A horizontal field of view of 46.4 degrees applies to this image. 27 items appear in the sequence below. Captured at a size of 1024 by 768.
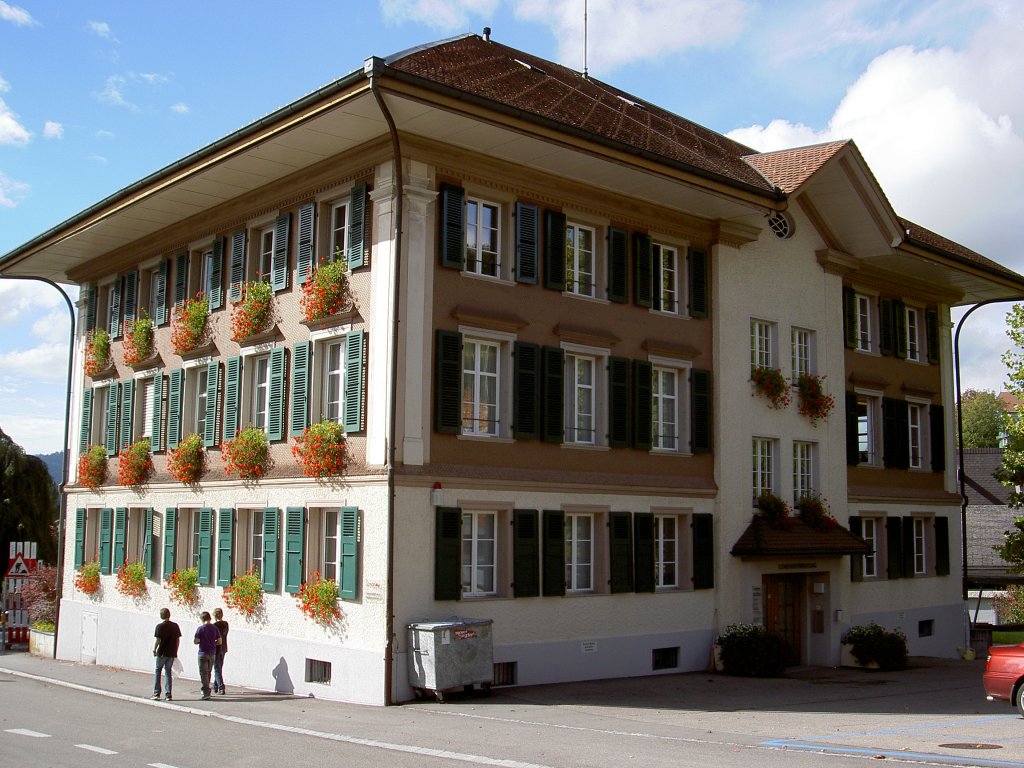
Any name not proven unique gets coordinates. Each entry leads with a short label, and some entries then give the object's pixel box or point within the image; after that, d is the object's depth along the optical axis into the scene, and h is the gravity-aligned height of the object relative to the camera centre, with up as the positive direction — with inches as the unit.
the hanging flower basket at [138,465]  981.2 +47.3
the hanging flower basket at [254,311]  848.9 +151.1
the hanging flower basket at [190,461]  906.1 +47.2
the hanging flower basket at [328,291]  768.9 +150.7
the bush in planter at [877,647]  970.7 -94.8
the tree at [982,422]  3088.1 +284.4
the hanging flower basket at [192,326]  925.8 +153.3
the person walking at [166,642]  732.7 -72.5
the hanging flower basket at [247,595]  817.5 -48.7
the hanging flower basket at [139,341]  1003.9 +153.1
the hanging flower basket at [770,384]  947.3 +114.0
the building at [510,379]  725.9 +106.4
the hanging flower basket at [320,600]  737.0 -46.8
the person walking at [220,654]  762.8 -83.3
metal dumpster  680.4 -74.6
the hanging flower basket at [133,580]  967.6 -46.3
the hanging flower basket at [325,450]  745.0 +46.4
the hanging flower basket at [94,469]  1054.4 +47.6
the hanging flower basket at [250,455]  829.8 +48.0
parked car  618.2 -74.9
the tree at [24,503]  1545.3 +24.6
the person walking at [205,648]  741.3 -77.2
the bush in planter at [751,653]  866.8 -90.0
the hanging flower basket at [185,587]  898.7 -48.0
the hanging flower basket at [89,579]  1042.7 -49.5
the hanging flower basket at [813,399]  989.8 +107.8
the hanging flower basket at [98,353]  1074.7 +152.8
